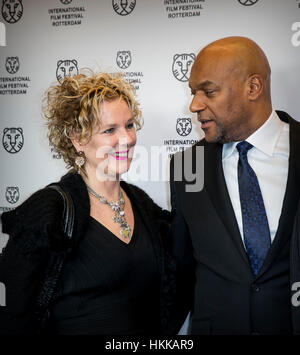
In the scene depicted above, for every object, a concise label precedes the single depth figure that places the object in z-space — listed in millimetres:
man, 1505
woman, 1461
